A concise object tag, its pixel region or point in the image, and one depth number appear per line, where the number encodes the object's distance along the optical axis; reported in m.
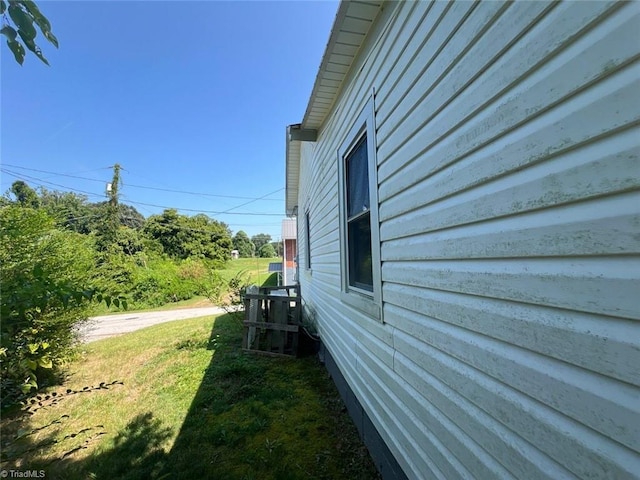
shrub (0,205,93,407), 3.75
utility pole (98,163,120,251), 26.13
